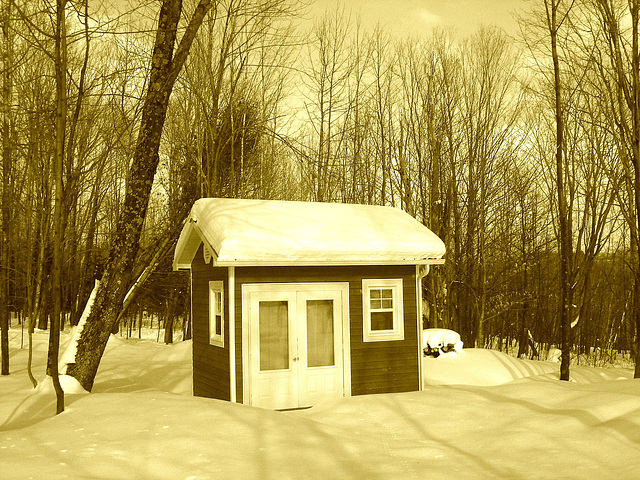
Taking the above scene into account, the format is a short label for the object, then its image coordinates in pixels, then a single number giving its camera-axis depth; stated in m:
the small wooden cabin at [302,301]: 10.45
